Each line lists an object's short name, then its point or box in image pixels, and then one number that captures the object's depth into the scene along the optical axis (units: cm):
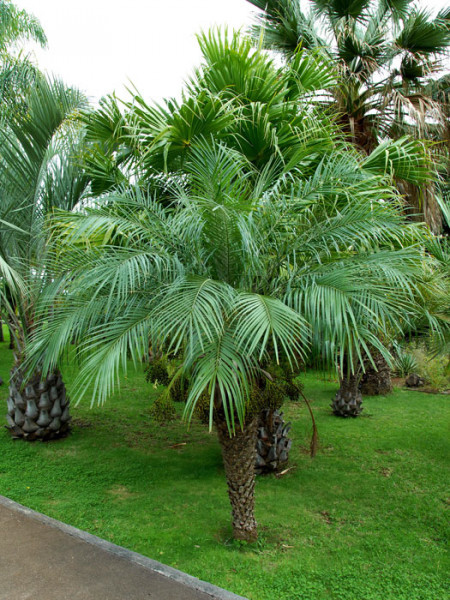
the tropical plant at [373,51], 749
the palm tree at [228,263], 328
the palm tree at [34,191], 587
